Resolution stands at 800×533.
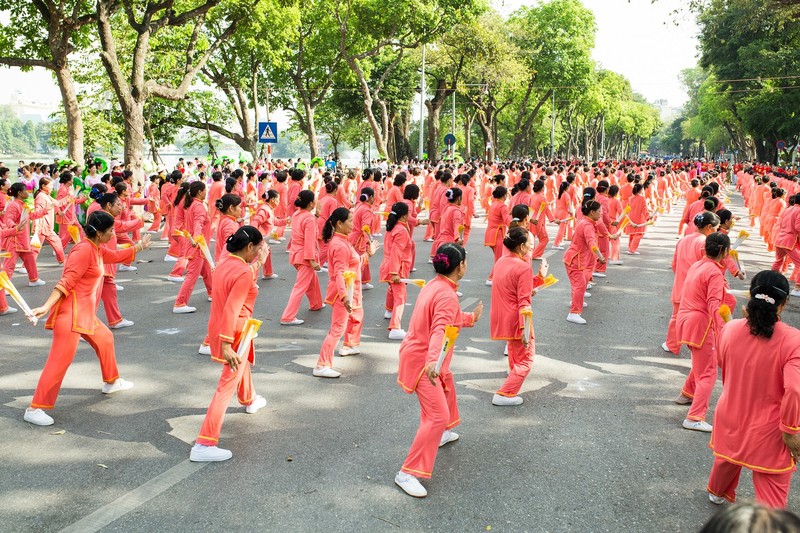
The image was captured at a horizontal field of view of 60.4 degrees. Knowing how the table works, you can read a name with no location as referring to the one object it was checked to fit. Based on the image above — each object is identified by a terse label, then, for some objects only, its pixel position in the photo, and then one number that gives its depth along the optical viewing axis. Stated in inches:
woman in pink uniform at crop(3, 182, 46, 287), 380.8
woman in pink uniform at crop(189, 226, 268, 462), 182.4
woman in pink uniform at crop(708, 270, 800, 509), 136.7
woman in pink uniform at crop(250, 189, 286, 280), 444.7
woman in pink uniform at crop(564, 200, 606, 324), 338.0
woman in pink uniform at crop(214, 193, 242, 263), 313.1
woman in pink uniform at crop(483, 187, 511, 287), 425.8
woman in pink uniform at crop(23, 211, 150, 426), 211.8
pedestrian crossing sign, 784.9
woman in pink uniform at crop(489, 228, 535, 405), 221.0
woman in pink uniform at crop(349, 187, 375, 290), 361.4
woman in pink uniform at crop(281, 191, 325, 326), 325.4
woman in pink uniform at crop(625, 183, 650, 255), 569.6
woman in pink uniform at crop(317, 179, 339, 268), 398.6
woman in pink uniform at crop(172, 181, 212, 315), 363.9
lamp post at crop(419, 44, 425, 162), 1272.1
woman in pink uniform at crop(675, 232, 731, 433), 206.2
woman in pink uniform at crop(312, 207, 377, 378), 256.1
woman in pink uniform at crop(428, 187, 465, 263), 395.2
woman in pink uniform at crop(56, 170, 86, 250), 496.2
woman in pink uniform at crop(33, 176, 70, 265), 427.8
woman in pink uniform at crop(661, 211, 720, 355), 262.5
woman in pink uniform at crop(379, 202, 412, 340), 298.5
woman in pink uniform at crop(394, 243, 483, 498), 167.9
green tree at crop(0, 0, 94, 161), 715.4
